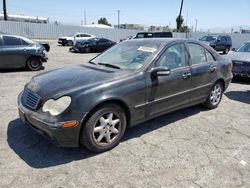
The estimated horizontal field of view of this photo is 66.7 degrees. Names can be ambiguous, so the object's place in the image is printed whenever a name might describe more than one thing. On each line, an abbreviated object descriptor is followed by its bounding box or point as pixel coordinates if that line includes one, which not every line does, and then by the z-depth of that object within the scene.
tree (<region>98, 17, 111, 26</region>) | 85.66
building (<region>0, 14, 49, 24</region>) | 50.25
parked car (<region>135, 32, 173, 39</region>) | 13.84
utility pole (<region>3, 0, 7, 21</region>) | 23.55
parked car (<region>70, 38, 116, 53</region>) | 15.46
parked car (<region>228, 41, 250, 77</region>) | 6.33
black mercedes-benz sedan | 2.44
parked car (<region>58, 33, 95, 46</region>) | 20.36
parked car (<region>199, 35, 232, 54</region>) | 15.10
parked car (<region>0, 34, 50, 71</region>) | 7.22
